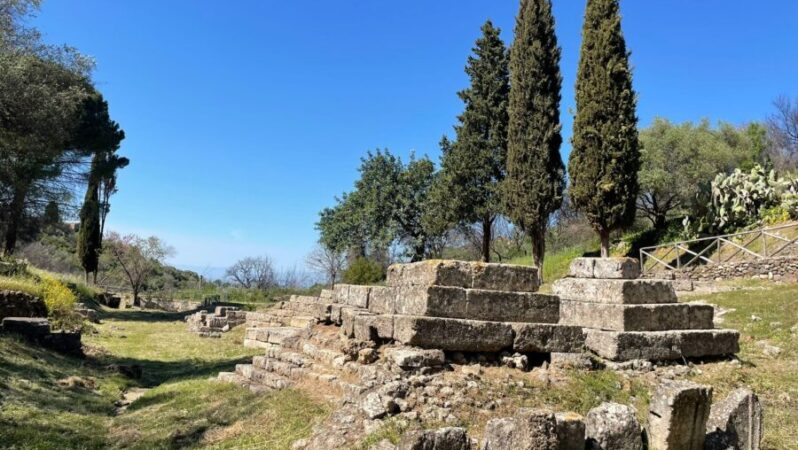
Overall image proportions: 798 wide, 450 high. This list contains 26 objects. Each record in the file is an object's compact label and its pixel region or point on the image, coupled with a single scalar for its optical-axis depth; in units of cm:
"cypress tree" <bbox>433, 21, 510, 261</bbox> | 2644
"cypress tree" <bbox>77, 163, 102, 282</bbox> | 3369
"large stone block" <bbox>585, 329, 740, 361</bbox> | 672
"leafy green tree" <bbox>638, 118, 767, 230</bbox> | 2691
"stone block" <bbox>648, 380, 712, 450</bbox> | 422
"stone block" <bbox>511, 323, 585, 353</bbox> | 645
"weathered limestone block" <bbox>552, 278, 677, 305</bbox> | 718
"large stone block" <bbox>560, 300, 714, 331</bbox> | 699
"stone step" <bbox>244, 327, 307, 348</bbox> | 1391
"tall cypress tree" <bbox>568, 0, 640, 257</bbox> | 1955
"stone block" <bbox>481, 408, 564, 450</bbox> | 373
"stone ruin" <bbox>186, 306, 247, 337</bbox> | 1972
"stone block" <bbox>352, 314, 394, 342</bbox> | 670
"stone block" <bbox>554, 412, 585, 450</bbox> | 393
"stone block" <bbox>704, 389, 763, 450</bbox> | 448
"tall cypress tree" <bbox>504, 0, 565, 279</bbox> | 2184
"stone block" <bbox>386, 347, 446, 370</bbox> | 577
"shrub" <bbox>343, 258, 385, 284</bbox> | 2678
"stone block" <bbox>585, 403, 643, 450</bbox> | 412
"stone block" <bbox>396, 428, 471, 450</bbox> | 376
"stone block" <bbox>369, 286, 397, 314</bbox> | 734
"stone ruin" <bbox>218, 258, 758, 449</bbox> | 532
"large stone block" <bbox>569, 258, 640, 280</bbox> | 741
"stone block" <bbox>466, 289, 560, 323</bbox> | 652
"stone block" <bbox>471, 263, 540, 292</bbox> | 673
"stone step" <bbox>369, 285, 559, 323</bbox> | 639
